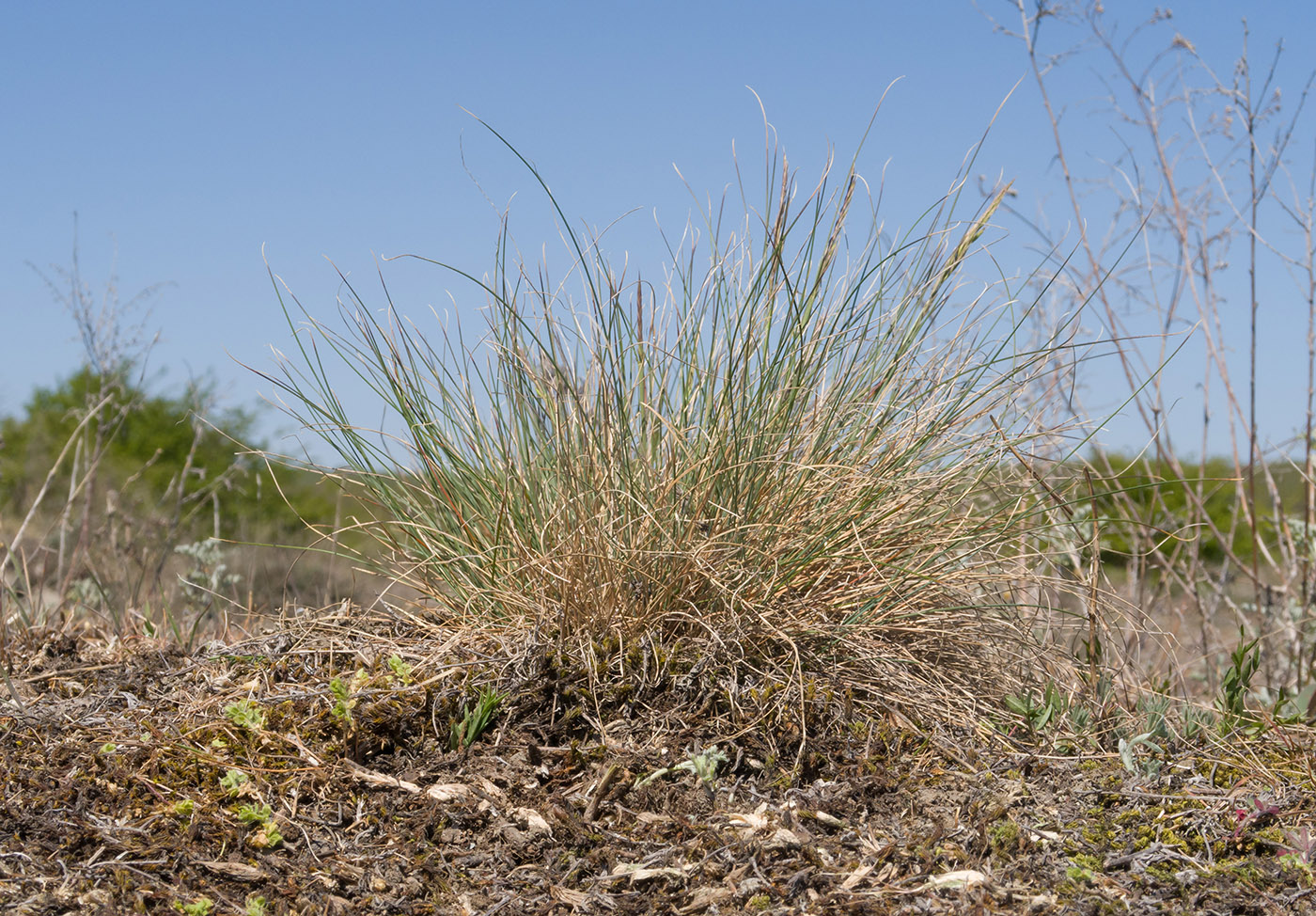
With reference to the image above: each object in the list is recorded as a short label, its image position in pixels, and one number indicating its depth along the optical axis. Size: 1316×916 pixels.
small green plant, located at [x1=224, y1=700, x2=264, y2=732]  2.32
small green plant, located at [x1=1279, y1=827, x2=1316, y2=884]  1.99
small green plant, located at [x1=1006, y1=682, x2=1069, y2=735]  2.47
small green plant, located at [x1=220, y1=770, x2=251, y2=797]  2.21
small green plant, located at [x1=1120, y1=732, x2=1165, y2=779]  2.31
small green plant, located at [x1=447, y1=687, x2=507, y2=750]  2.33
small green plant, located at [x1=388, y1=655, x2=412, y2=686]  2.43
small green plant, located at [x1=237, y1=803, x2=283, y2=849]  2.09
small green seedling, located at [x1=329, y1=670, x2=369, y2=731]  2.32
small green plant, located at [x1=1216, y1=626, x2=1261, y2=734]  2.62
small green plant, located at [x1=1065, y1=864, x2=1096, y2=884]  1.93
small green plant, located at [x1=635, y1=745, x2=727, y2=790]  2.15
